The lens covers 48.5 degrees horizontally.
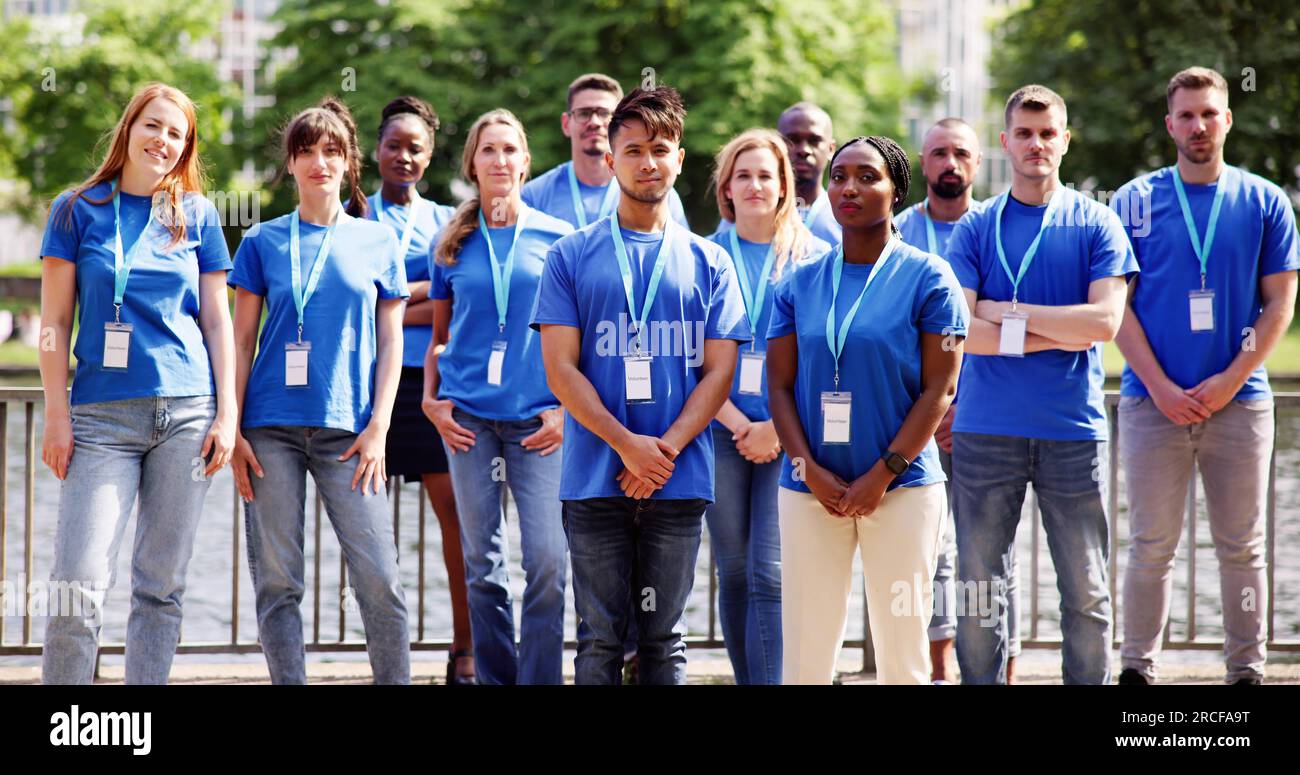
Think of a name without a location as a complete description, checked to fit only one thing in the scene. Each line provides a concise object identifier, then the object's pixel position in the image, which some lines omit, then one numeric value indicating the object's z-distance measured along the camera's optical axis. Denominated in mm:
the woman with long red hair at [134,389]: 5176
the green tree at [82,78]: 49656
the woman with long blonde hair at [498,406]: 5871
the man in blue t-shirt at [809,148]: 6855
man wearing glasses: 7043
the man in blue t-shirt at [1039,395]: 5633
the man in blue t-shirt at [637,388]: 5082
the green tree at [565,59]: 35688
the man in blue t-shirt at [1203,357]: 6211
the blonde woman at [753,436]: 5824
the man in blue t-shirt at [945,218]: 6387
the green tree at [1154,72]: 36156
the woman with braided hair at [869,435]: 4988
